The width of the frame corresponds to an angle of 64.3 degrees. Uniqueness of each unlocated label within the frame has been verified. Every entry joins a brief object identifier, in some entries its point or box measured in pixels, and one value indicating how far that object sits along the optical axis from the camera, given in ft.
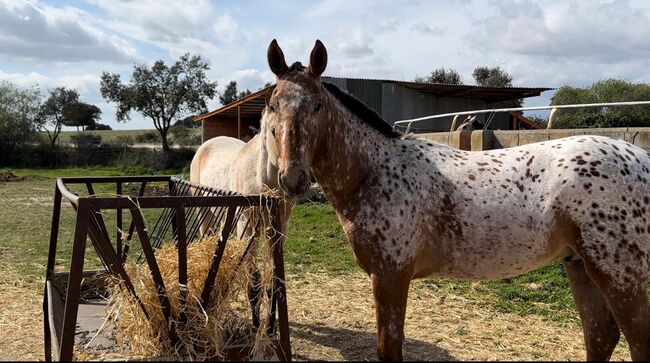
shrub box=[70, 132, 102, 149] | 109.76
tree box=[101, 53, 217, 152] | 124.98
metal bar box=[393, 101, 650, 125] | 16.35
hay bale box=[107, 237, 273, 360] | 10.41
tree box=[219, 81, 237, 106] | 164.96
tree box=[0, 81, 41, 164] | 108.47
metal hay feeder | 8.74
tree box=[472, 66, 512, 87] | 132.98
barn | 61.21
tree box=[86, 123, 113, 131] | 192.56
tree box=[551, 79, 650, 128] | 57.67
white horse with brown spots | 9.49
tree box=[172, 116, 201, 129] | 148.46
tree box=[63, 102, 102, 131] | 159.12
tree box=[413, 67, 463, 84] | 128.47
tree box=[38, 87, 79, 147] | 125.70
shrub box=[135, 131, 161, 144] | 143.69
